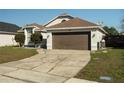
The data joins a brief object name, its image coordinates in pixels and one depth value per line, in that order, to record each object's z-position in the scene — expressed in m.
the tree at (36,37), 13.66
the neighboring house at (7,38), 15.86
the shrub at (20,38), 14.37
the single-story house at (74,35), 10.93
